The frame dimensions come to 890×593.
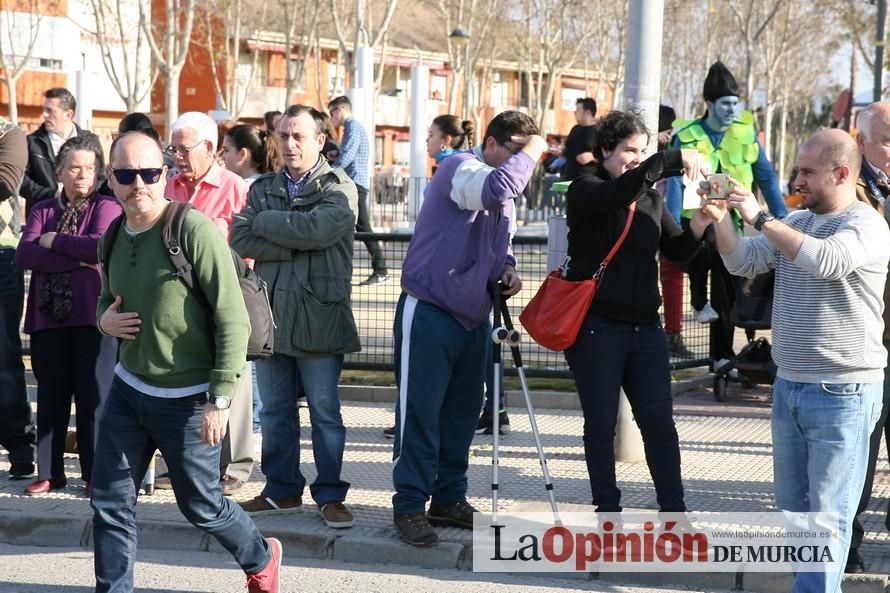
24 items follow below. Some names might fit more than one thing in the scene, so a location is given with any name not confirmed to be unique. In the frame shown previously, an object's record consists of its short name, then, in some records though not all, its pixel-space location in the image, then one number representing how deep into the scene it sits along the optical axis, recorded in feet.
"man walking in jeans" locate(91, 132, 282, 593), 16.90
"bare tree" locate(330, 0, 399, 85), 126.91
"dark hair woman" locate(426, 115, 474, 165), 35.70
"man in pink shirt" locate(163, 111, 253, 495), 22.82
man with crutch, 20.20
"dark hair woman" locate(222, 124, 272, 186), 26.05
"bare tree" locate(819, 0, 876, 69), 154.61
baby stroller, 30.66
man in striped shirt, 15.89
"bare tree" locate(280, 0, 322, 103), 157.83
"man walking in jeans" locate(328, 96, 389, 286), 44.60
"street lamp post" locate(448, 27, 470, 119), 132.57
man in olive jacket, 21.84
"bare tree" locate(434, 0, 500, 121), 170.60
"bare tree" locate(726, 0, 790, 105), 157.58
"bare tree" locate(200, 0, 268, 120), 157.33
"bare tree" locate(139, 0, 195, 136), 110.63
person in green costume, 32.14
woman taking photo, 19.85
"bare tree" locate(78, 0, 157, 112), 129.70
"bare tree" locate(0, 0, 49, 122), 155.02
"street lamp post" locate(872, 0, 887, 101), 81.08
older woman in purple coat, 23.16
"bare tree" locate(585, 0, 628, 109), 192.24
